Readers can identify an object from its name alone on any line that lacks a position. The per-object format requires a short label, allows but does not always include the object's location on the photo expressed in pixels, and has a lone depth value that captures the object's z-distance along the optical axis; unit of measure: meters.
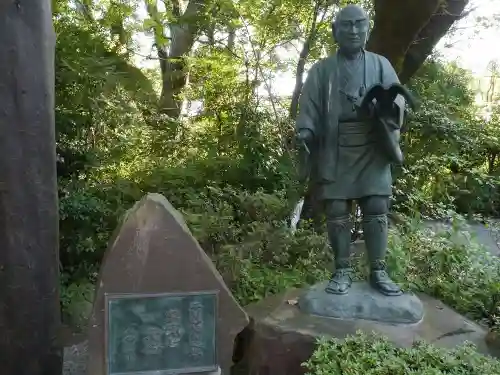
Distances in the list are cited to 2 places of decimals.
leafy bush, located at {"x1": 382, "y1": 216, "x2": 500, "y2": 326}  4.34
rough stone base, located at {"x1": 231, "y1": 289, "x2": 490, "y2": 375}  3.20
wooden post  3.48
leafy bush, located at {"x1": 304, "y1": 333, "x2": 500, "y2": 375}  2.75
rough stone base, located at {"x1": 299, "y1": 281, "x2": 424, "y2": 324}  3.38
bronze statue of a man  3.41
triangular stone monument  2.80
